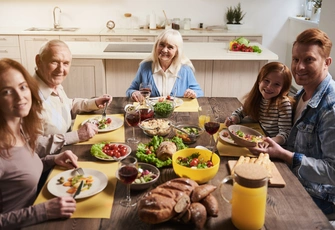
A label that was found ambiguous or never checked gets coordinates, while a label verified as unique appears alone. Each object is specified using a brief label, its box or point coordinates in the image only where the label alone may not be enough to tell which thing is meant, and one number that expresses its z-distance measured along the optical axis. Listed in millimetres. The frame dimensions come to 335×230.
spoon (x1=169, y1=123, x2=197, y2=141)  1942
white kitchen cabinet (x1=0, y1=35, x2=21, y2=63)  5590
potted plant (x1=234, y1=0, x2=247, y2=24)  6117
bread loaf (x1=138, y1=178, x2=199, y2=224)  1247
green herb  2299
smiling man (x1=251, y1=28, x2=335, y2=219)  1776
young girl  2133
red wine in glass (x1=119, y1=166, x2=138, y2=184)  1379
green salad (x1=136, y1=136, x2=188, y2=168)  1685
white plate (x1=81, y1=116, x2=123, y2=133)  2127
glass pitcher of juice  1271
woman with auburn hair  1520
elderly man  2125
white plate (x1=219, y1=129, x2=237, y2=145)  1969
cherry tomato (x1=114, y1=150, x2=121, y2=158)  1774
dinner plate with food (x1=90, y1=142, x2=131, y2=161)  1759
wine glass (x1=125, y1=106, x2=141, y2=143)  1923
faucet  6114
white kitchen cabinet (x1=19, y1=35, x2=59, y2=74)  5590
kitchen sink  5995
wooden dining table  1288
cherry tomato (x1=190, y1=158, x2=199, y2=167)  1582
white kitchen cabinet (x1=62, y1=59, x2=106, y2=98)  3867
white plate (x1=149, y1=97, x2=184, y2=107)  2596
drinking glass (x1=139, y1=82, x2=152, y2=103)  2510
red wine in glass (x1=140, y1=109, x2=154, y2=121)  2203
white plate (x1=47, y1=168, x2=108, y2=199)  1455
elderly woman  2953
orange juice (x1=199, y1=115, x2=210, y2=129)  2078
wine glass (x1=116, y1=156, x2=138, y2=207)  1384
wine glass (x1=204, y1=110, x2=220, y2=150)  1883
